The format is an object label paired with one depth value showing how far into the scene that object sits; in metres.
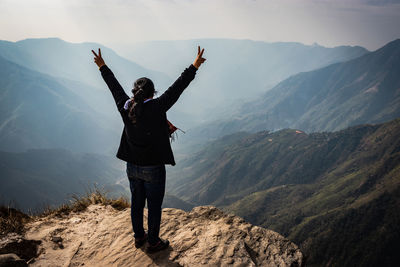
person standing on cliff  3.74
